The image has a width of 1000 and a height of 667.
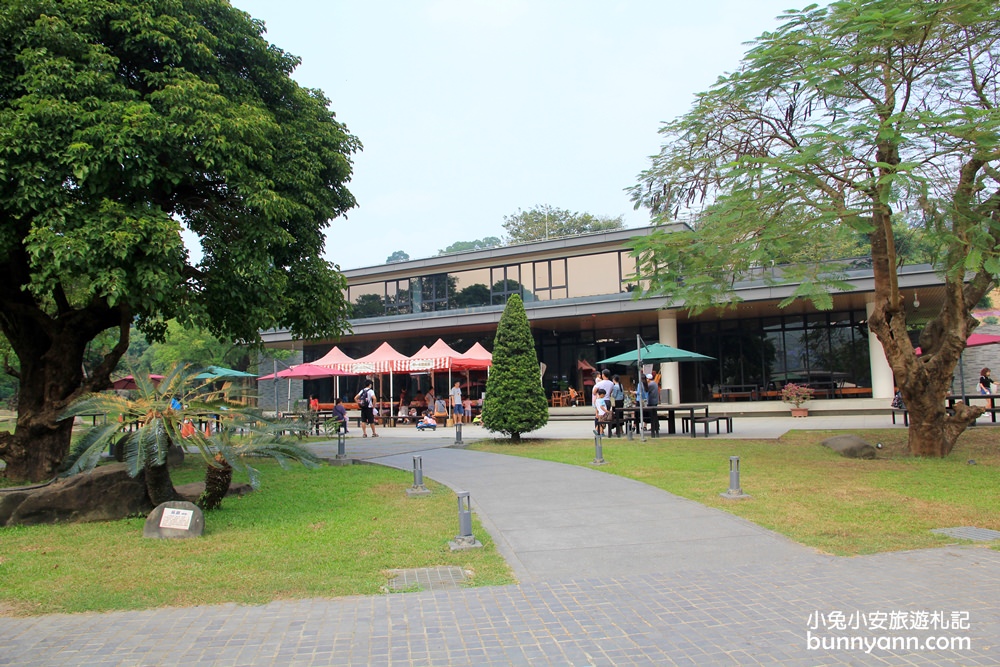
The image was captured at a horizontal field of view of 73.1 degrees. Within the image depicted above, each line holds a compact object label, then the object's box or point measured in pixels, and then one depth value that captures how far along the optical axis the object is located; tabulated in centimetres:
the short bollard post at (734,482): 883
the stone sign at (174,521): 733
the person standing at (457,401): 2420
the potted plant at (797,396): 2380
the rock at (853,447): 1238
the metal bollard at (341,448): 1445
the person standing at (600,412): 1773
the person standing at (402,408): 2810
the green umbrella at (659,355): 1952
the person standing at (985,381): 2009
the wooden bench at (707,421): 1744
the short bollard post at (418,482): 984
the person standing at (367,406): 2158
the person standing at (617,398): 1838
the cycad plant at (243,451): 806
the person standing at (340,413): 2164
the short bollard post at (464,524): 672
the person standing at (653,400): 1783
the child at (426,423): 2412
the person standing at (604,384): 1827
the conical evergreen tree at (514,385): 1662
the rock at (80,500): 807
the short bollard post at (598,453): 1225
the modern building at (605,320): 2659
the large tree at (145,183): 908
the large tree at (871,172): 996
